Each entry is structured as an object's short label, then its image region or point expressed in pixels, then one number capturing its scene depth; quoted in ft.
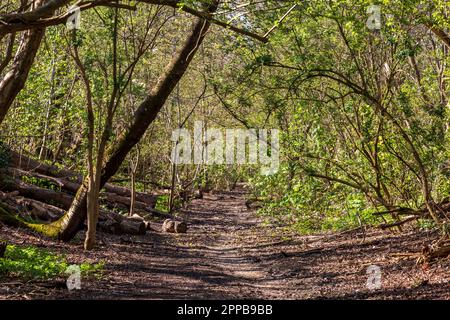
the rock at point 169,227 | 66.03
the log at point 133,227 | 57.42
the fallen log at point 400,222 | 41.78
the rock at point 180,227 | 66.28
